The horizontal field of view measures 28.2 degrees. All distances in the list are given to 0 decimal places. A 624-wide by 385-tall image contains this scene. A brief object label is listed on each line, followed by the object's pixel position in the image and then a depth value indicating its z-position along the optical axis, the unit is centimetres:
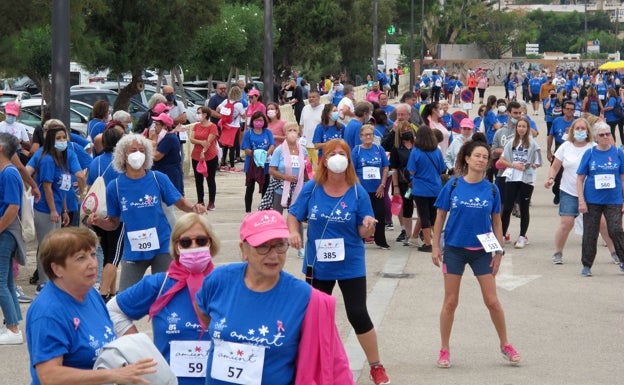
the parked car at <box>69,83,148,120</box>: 2908
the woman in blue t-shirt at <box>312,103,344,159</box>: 1689
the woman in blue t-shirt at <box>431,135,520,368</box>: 919
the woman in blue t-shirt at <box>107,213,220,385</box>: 572
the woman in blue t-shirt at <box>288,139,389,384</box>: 850
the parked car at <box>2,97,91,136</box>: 2539
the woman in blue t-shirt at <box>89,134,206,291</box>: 920
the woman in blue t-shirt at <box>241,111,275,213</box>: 1711
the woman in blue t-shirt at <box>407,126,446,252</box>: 1472
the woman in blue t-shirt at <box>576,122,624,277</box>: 1283
